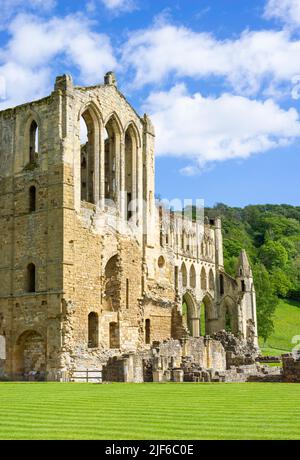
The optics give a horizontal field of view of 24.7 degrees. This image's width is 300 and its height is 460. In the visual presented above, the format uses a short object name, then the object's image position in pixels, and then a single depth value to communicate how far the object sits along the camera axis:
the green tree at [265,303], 63.69
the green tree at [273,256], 92.44
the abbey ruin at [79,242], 31.78
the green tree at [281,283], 84.00
